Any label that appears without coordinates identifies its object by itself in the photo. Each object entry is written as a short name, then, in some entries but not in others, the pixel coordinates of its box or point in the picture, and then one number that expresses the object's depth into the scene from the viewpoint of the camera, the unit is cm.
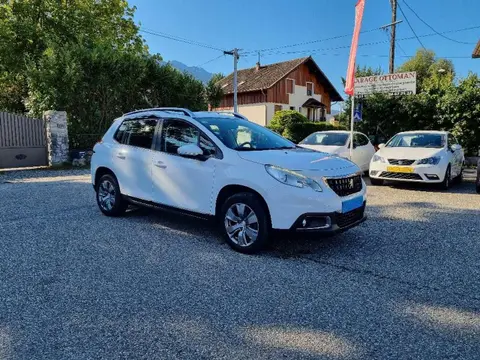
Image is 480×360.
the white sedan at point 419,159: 911
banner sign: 1625
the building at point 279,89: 3491
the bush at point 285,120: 2261
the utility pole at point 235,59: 2425
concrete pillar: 1355
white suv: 425
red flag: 1120
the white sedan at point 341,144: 1116
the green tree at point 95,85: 1400
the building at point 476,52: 1277
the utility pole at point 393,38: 1955
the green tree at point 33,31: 1761
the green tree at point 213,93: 1969
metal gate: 1302
